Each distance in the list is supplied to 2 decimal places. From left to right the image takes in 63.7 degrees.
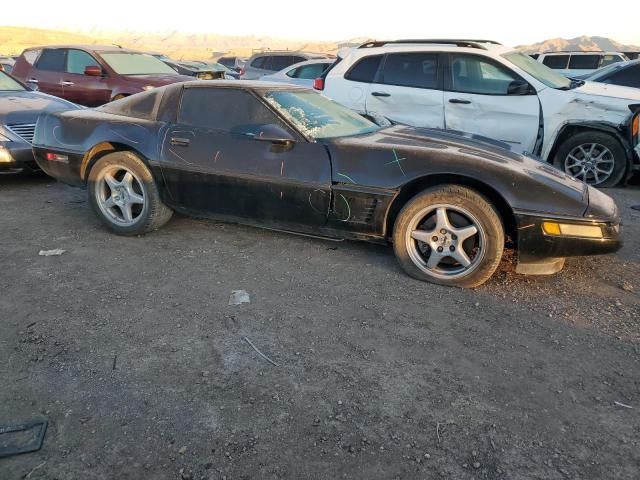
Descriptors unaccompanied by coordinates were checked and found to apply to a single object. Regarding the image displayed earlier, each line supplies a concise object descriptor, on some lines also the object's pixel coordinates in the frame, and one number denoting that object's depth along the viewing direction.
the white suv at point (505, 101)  5.98
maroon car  8.96
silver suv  15.01
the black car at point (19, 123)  5.84
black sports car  3.38
